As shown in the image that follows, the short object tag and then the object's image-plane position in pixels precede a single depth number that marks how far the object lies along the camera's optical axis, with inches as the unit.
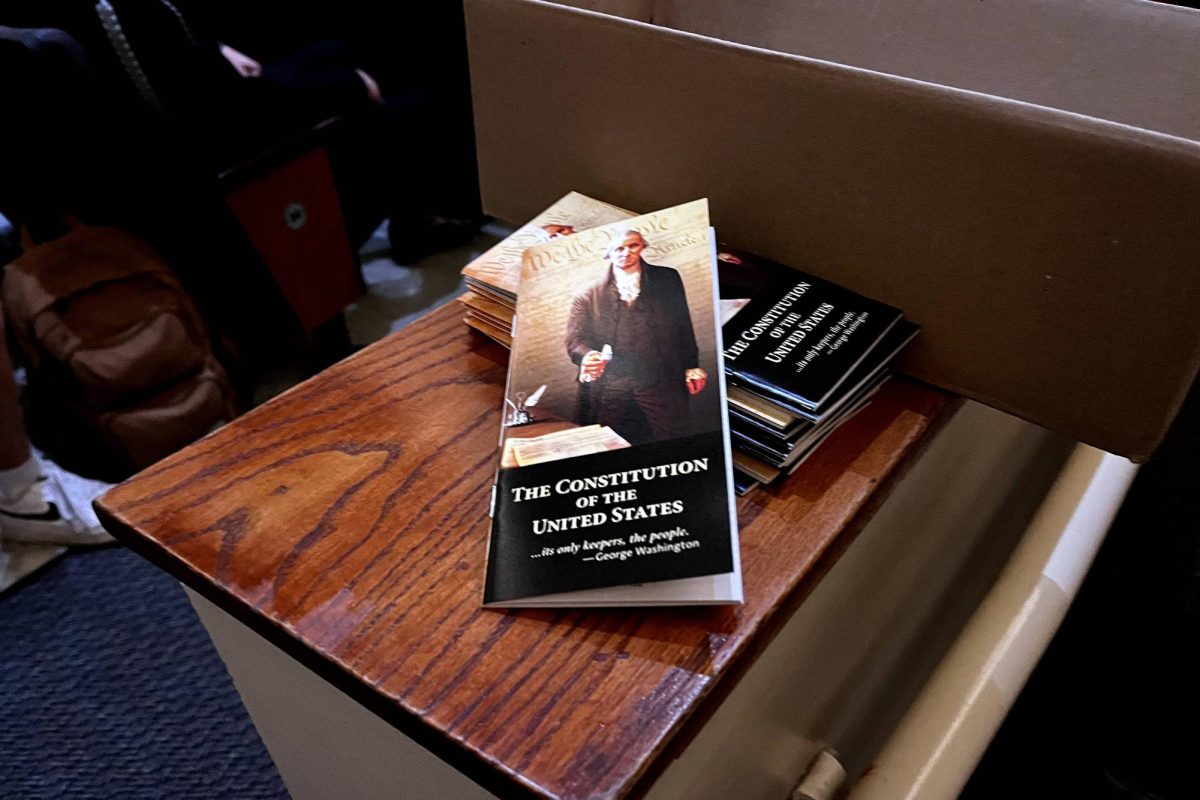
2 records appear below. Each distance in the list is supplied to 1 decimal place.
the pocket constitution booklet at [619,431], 17.1
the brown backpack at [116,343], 53.8
